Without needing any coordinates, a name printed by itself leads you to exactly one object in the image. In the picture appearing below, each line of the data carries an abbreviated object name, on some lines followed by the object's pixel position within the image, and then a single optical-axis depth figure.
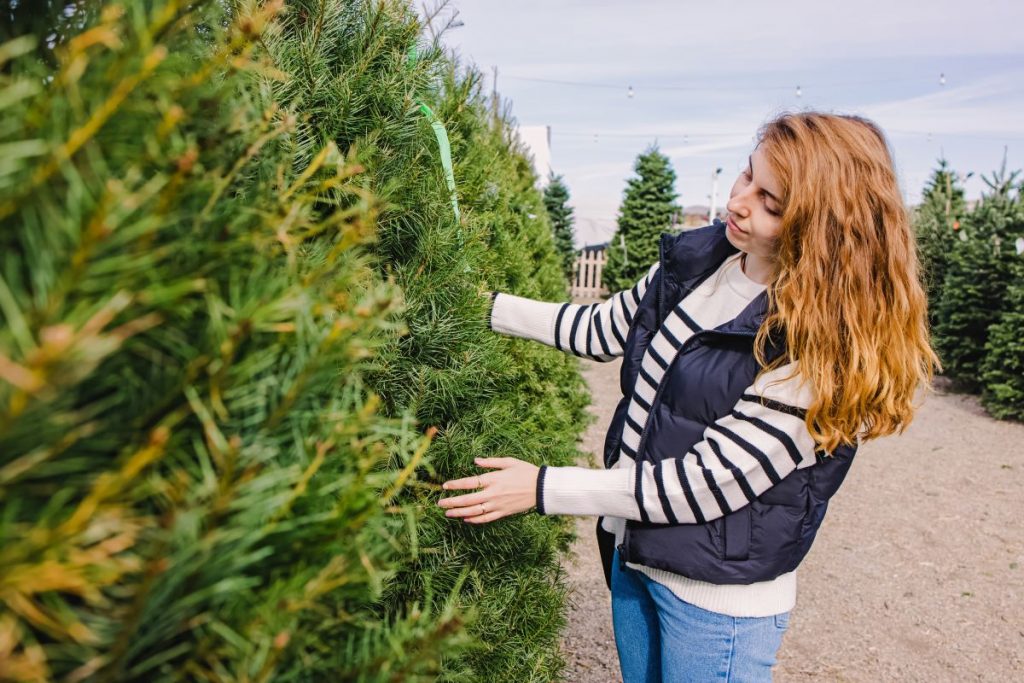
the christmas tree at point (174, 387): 0.56
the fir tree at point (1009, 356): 8.70
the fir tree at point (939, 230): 12.89
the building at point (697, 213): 31.05
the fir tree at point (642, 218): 18.84
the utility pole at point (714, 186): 23.27
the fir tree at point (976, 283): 9.55
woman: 1.69
